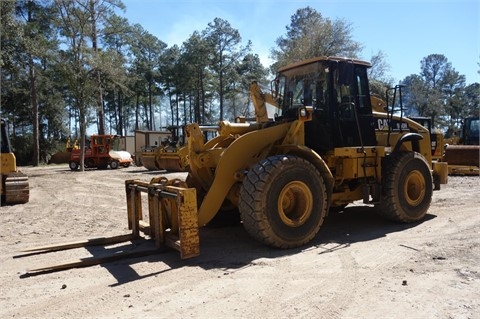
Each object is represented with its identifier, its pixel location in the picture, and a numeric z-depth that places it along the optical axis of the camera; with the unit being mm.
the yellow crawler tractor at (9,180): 11453
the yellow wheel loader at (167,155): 22672
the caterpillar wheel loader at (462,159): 16373
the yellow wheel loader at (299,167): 5672
